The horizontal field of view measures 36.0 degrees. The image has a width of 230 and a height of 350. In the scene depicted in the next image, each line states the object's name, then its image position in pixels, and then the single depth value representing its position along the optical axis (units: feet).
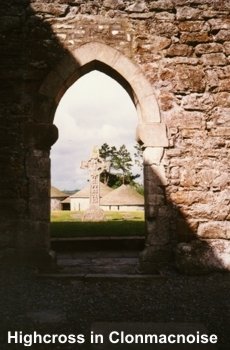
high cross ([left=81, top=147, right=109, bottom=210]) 54.70
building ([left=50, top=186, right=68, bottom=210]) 120.37
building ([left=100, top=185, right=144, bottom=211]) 99.96
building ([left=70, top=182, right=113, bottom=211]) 112.98
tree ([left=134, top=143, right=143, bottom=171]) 154.22
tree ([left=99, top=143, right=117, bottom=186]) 175.32
